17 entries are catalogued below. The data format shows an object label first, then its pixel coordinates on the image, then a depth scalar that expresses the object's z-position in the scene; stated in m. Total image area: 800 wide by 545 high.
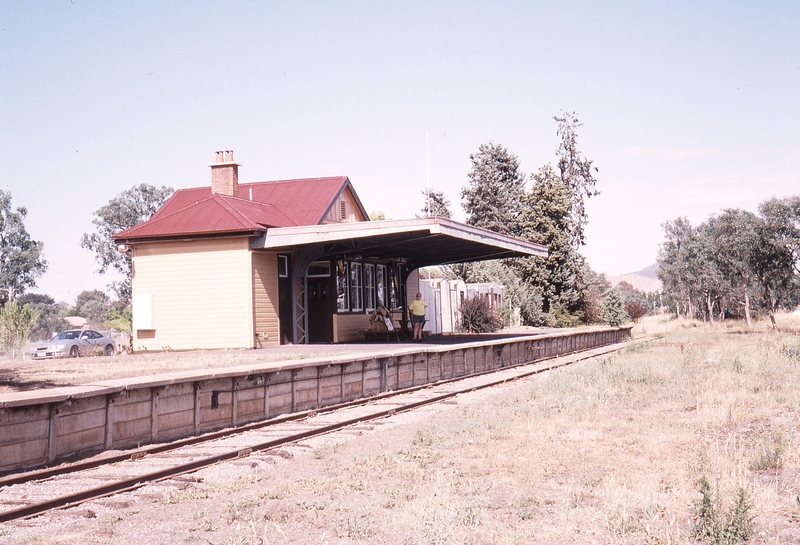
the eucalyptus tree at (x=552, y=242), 48.75
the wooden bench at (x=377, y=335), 26.93
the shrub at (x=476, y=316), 37.53
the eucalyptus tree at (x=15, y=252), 66.38
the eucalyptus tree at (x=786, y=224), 40.91
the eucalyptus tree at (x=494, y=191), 69.88
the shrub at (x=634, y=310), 55.72
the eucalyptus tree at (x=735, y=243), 42.53
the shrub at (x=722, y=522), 5.50
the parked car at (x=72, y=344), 31.20
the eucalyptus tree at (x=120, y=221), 69.94
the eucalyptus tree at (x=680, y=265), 65.19
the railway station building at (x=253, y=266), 23.48
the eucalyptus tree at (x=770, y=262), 41.50
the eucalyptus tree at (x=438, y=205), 74.00
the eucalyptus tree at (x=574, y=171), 62.25
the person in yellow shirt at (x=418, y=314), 26.52
